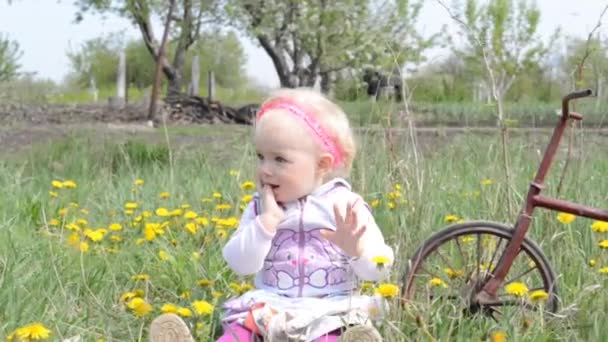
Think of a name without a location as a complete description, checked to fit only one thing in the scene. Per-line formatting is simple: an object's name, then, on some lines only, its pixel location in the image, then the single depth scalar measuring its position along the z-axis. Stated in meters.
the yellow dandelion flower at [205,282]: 2.64
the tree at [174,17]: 11.37
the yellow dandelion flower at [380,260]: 2.13
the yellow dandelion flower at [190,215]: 3.23
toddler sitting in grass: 2.26
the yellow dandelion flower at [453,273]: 2.63
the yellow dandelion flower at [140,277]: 2.76
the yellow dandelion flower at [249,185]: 3.38
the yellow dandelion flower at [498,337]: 2.20
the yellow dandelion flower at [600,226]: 2.66
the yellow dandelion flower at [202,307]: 2.23
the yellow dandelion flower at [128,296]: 2.57
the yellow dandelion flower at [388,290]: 2.10
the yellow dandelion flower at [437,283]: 2.49
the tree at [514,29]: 16.90
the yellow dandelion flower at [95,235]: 2.80
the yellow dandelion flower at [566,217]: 2.77
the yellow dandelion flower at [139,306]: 2.38
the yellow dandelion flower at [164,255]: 2.99
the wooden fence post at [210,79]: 18.49
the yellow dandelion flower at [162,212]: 3.38
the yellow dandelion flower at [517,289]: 2.12
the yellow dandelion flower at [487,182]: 3.63
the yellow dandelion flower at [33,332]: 1.96
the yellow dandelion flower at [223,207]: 3.52
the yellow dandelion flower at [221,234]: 3.24
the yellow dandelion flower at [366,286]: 2.66
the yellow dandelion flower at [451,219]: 3.08
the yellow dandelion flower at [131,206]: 3.58
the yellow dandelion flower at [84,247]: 2.94
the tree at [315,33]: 12.73
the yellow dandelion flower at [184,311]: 2.33
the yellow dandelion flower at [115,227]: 3.27
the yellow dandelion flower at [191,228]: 3.16
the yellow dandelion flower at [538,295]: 2.18
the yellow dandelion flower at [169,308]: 2.30
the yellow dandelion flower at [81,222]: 3.35
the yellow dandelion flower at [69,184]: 3.96
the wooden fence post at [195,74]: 19.62
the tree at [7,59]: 14.87
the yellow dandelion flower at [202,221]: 3.27
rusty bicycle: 2.44
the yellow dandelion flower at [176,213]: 3.44
